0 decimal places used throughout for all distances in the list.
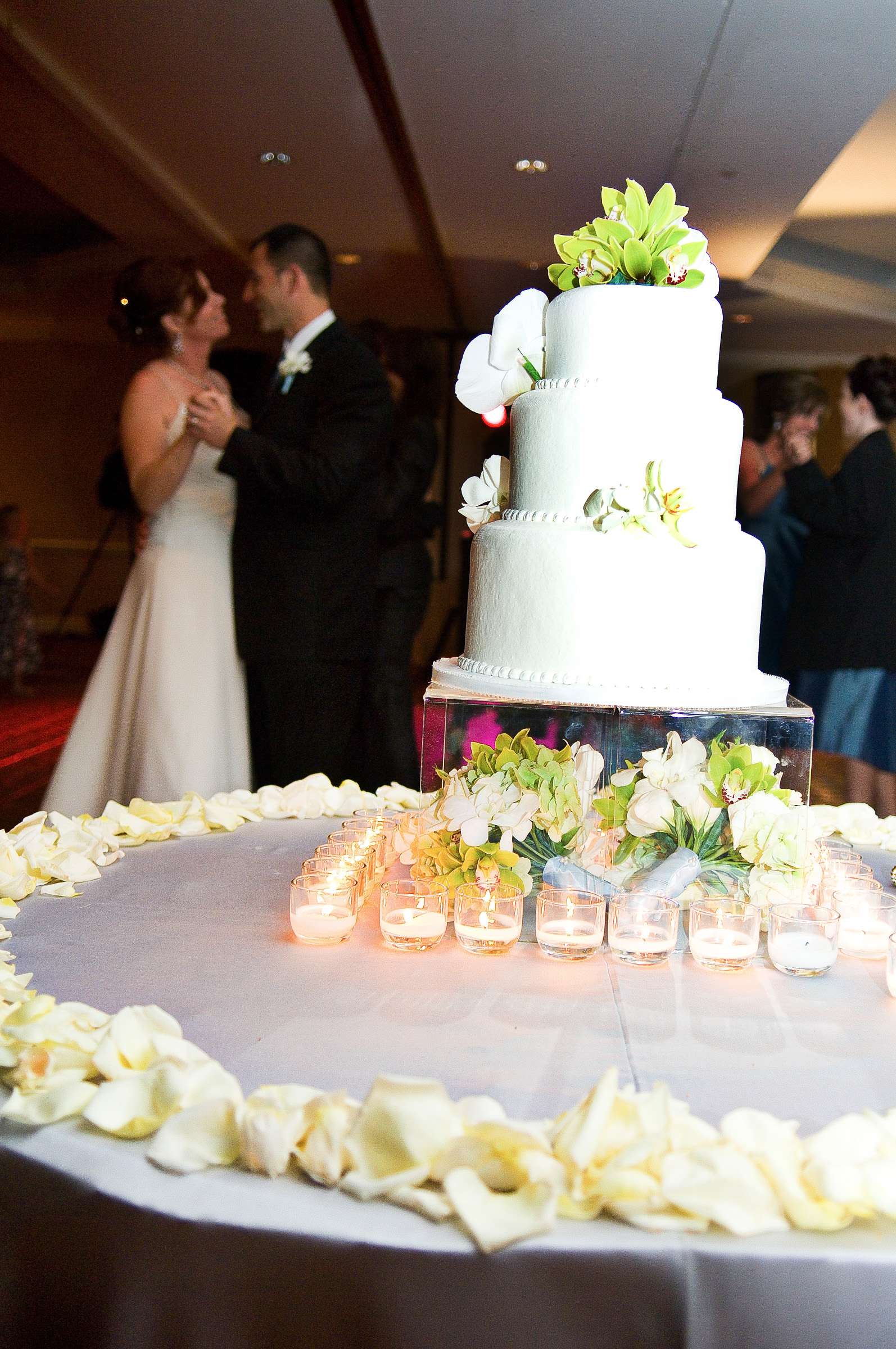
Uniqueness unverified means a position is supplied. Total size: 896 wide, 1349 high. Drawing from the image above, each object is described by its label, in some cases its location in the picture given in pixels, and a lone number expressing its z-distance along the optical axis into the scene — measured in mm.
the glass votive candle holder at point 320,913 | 1563
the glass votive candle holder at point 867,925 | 1626
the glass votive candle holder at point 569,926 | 1544
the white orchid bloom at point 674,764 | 1677
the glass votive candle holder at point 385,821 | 1879
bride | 3590
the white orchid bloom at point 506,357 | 1925
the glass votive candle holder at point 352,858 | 1714
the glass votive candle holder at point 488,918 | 1552
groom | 3377
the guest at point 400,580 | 4879
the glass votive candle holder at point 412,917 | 1562
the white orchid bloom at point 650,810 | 1657
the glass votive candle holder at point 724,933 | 1526
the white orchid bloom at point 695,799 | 1652
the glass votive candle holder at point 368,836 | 1871
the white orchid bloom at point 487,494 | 1965
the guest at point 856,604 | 4293
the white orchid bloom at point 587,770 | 1698
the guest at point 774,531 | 5844
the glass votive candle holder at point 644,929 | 1529
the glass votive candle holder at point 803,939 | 1515
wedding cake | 1688
